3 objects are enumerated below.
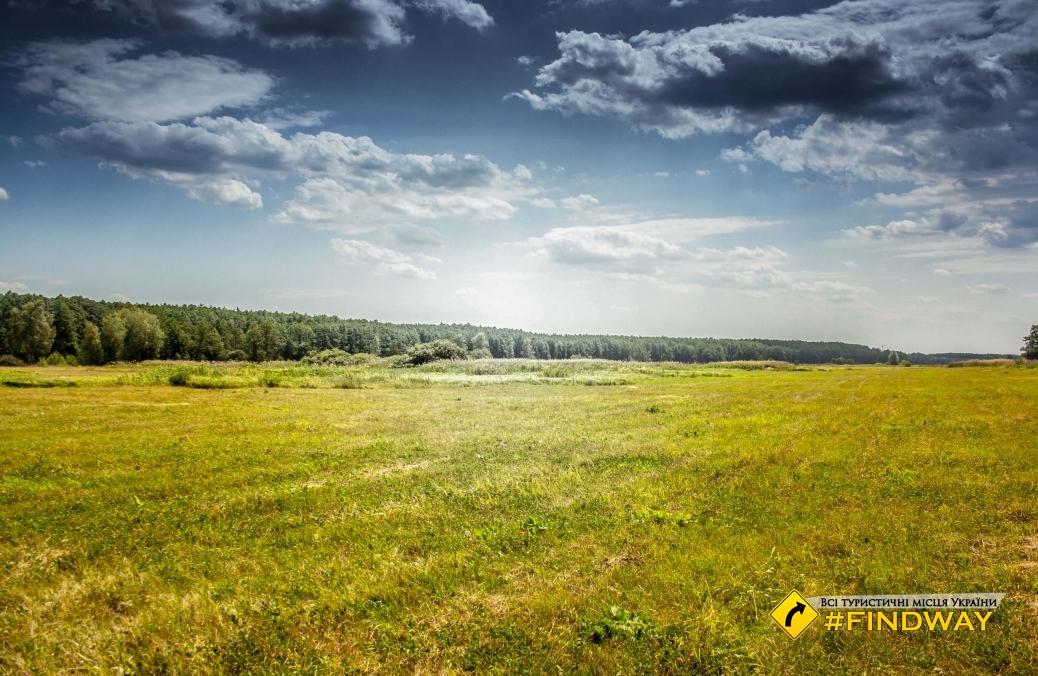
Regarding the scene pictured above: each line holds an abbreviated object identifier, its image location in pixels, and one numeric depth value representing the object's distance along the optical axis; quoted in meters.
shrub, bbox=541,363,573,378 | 55.94
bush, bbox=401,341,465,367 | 68.31
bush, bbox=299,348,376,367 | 75.43
